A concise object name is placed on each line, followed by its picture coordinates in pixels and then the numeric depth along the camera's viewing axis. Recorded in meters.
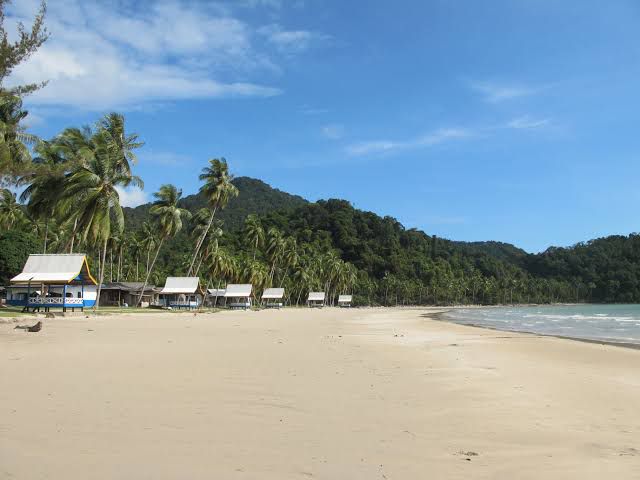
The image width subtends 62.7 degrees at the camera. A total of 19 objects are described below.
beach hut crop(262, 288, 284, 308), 74.00
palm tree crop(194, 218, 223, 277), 58.69
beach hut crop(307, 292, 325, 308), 91.70
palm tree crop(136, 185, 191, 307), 46.31
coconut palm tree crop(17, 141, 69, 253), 32.03
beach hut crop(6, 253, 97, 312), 30.17
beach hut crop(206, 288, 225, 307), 67.91
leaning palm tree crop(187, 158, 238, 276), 51.44
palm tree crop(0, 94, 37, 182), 25.84
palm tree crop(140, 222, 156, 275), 63.94
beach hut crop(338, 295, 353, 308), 102.25
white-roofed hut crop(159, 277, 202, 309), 50.47
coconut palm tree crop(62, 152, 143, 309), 31.53
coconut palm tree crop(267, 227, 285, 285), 78.69
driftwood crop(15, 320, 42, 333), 15.28
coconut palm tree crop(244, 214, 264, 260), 76.19
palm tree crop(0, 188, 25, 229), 49.27
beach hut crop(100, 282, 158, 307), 55.09
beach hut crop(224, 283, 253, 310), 63.81
